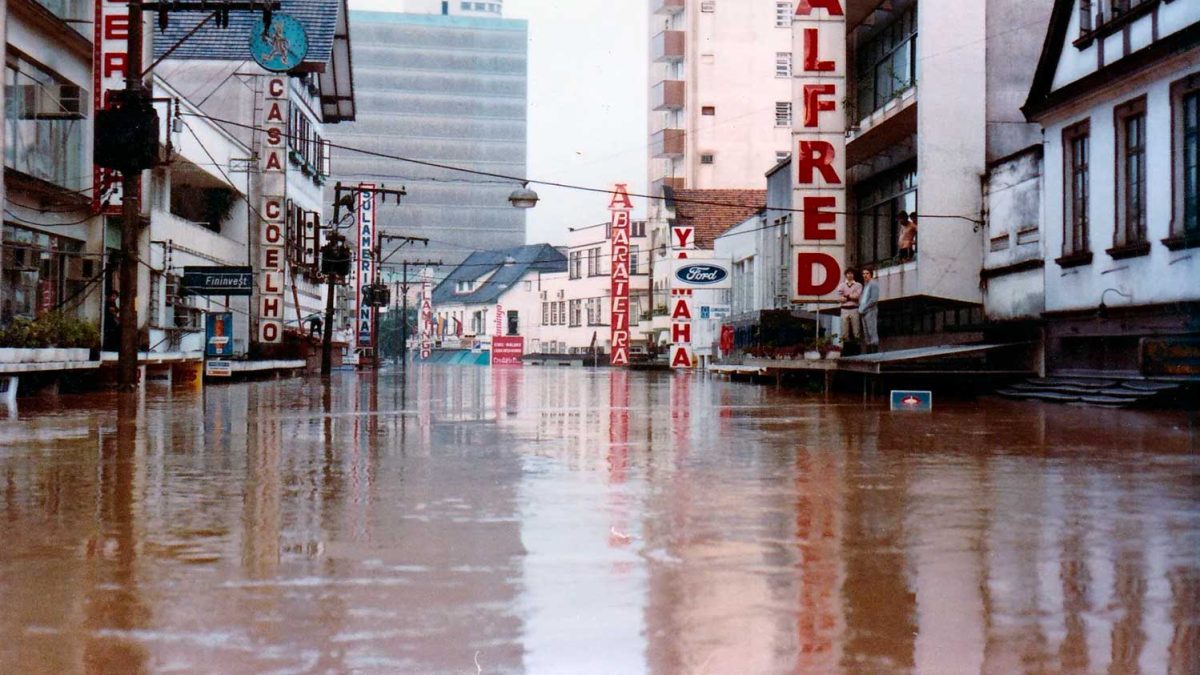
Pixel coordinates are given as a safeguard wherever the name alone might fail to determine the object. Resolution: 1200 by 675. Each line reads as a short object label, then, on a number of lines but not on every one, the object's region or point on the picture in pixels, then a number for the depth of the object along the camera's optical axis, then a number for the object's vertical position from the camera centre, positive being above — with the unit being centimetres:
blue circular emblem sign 3116 +715
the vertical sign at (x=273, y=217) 4369 +451
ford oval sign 4950 +297
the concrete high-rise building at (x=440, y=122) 16388 +2869
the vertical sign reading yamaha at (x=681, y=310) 5209 +178
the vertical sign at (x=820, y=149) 3047 +474
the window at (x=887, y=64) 2967 +696
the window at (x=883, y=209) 3047 +352
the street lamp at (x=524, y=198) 4259 +497
